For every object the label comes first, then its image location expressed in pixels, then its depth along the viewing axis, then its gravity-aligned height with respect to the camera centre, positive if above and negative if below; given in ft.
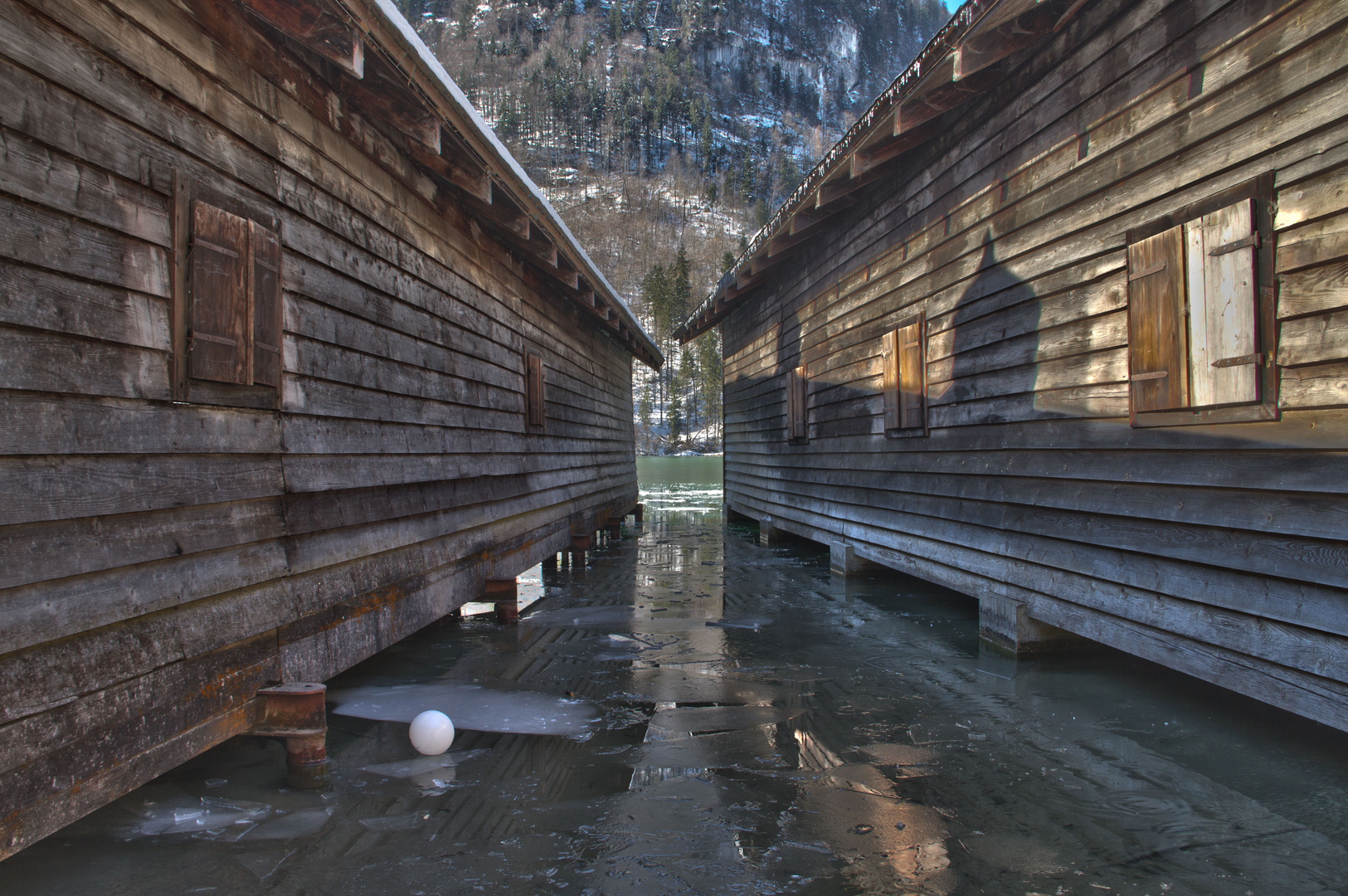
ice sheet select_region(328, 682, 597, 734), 13.33 -5.45
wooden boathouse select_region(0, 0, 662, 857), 7.54 +1.35
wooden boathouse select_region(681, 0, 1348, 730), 10.35 +2.39
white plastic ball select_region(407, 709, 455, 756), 11.89 -5.03
